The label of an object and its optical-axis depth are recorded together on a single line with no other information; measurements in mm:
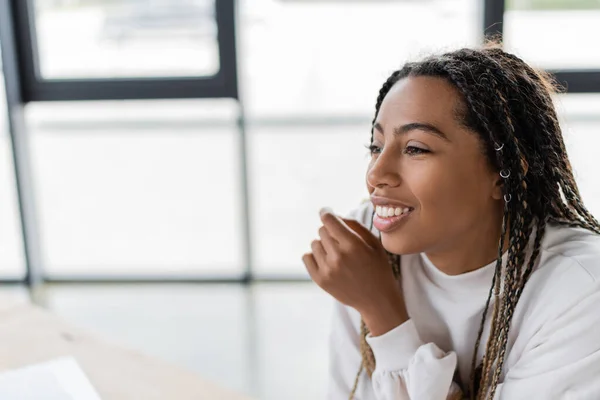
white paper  947
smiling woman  944
